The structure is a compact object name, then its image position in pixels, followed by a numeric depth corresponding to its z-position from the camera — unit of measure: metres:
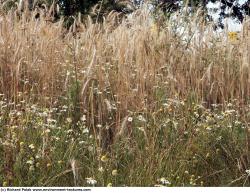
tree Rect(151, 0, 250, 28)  12.68
